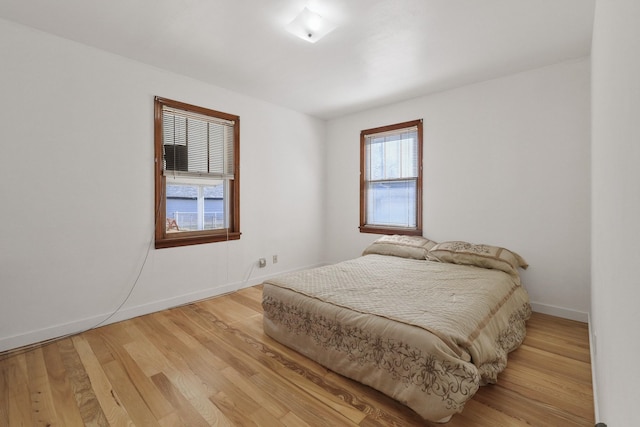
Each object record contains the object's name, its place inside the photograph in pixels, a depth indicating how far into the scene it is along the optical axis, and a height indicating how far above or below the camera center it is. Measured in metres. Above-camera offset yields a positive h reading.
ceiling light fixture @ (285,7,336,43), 2.22 +1.50
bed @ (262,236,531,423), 1.60 -0.74
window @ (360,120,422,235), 4.09 +0.50
